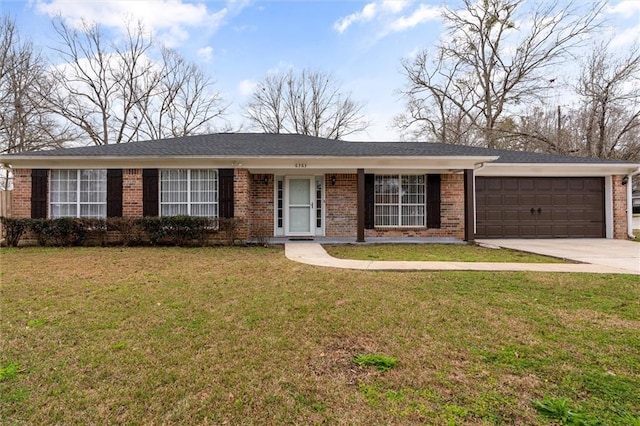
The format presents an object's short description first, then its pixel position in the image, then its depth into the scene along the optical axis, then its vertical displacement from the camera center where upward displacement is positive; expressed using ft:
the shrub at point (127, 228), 29.99 -1.19
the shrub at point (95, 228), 29.80 -1.14
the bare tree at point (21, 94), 58.29 +22.92
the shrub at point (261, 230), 34.62 -1.65
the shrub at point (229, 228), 30.78 -1.22
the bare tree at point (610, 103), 56.59 +20.43
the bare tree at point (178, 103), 80.43 +29.06
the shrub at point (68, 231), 29.30 -1.39
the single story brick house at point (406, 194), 32.68 +2.25
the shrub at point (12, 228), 29.04 -1.11
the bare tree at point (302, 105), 87.51 +30.12
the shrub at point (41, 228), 29.19 -1.07
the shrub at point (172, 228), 29.84 -1.15
